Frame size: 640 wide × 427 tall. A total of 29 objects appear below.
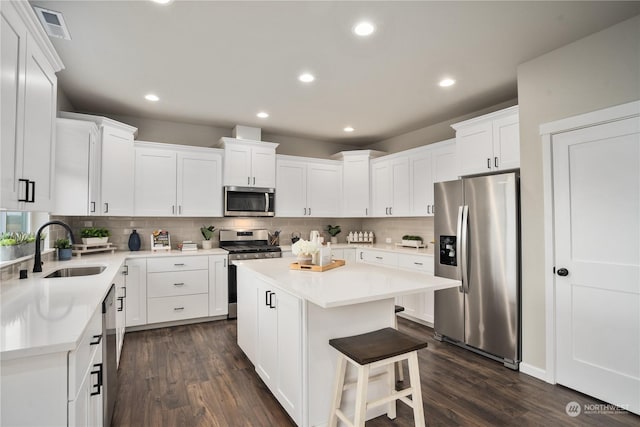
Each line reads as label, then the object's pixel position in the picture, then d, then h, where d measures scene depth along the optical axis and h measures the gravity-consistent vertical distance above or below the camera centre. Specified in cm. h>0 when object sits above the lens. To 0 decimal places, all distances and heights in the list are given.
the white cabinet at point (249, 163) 457 +82
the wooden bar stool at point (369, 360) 171 -75
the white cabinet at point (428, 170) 407 +64
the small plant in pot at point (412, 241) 451 -28
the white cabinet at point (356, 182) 528 +61
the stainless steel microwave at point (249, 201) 458 +28
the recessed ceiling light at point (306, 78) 312 +136
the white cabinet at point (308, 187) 504 +53
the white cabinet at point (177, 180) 414 +53
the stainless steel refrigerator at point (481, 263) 289 -41
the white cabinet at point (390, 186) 467 +51
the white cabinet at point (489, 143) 310 +77
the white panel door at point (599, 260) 226 -29
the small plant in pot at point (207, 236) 452 -21
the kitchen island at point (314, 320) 190 -63
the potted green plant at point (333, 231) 568 -18
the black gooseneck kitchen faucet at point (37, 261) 242 -29
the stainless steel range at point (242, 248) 434 -37
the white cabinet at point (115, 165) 369 +64
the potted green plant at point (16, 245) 219 -17
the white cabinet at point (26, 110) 141 +56
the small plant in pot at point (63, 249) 316 -27
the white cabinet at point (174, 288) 382 -81
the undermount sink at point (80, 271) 276 -42
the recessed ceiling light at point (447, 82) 323 +135
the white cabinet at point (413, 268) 397 -59
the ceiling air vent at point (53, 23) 216 +135
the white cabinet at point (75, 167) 328 +55
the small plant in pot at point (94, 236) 369 -16
